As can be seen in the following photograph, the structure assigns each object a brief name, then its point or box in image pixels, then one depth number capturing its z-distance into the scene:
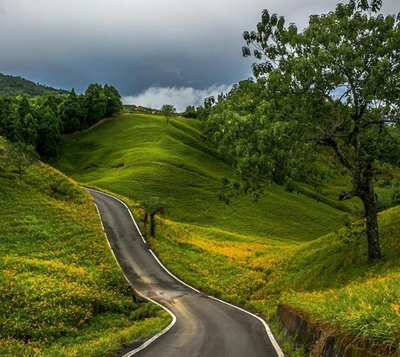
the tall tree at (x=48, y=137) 85.56
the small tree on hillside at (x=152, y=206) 37.41
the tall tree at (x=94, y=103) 112.00
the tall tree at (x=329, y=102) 18.22
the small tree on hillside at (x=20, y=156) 39.56
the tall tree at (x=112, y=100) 122.31
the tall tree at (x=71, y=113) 104.44
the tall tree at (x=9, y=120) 77.25
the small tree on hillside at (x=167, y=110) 121.81
